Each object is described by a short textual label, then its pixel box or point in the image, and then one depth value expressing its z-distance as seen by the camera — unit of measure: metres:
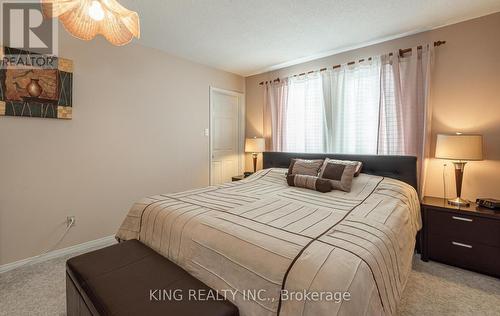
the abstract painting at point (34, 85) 2.07
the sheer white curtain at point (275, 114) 3.75
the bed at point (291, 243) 0.97
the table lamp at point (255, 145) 3.86
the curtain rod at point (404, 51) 2.49
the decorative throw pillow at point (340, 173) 2.42
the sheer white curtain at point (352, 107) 2.92
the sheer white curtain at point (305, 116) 3.40
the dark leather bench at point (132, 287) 1.04
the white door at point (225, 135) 3.96
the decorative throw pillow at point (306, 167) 2.77
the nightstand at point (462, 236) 2.00
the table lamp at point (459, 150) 2.11
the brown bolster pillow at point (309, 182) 2.42
